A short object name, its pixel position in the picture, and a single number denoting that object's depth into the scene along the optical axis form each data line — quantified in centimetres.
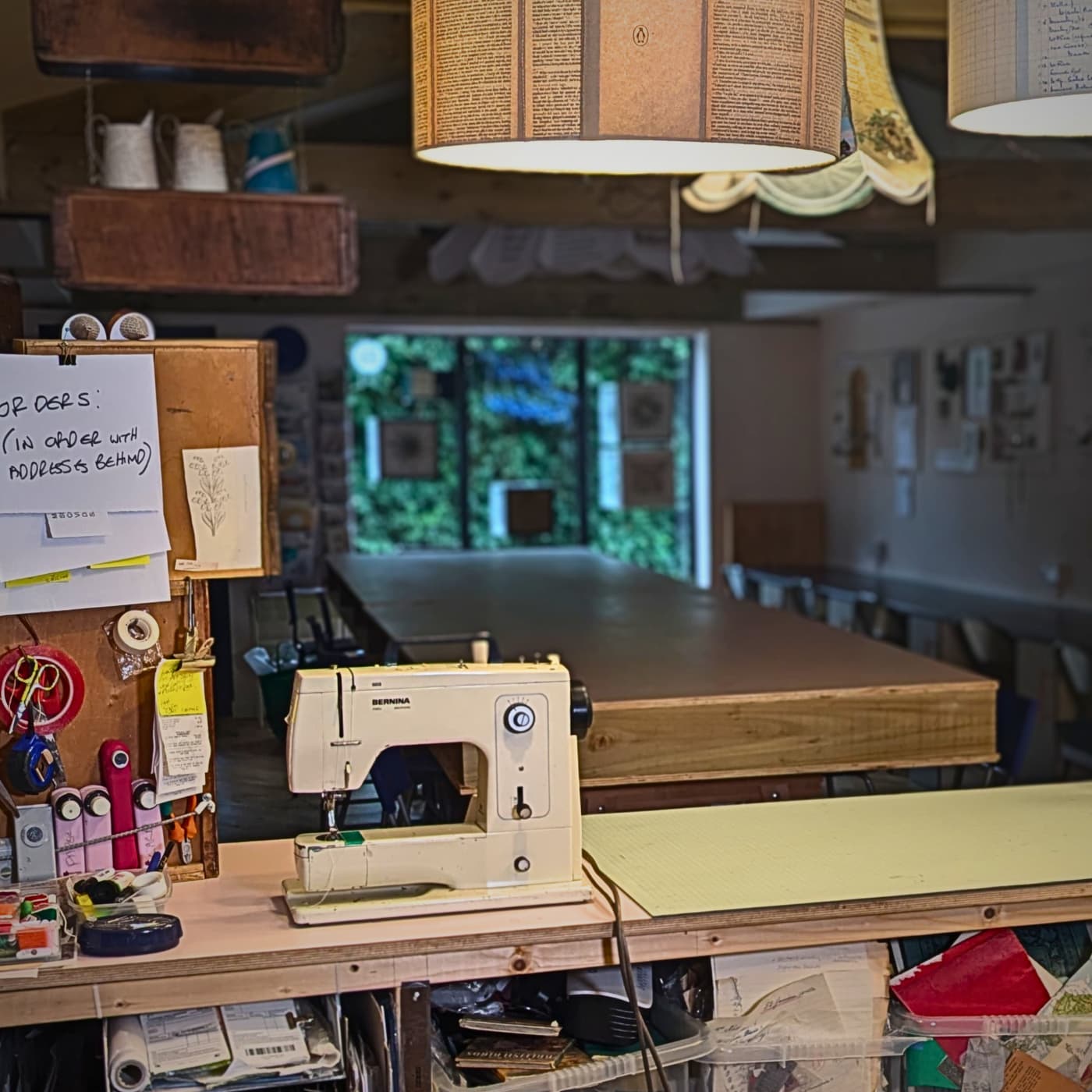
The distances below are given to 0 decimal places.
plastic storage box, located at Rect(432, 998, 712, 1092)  190
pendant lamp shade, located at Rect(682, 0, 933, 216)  264
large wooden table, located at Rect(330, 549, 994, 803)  264
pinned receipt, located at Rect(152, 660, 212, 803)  201
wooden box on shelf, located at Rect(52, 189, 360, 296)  314
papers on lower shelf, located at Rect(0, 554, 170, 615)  194
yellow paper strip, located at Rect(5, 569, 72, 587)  193
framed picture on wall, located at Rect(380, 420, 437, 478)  902
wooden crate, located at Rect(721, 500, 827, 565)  954
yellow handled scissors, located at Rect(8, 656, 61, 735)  197
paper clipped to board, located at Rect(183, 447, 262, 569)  204
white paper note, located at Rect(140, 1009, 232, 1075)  176
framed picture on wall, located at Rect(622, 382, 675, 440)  949
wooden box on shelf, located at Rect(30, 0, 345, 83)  276
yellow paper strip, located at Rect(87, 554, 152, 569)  197
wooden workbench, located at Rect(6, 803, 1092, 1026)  174
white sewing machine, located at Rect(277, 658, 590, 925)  188
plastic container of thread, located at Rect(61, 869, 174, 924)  185
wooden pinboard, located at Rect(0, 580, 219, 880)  199
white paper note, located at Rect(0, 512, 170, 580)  192
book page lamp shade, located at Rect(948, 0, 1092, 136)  194
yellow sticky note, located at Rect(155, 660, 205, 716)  201
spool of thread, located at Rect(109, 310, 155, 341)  202
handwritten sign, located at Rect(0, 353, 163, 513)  191
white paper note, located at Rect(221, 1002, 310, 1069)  178
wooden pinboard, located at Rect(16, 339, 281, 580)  203
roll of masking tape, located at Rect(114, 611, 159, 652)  201
